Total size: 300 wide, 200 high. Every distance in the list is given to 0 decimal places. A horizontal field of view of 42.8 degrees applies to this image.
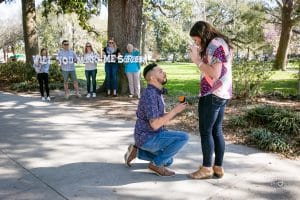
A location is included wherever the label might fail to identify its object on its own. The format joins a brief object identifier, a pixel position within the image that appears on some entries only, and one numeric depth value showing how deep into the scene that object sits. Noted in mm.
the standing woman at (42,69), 10836
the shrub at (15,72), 15506
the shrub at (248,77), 9961
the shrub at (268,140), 5742
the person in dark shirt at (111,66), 10812
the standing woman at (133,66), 10719
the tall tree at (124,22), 11047
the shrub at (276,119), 6387
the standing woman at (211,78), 4062
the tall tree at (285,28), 27320
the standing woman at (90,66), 11039
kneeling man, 4359
